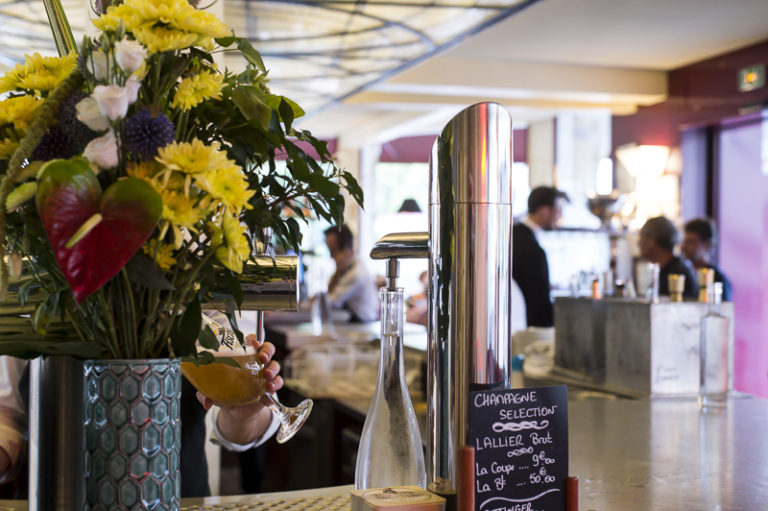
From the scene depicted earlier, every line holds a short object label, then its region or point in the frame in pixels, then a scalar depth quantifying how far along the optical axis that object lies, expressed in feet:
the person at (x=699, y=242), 17.07
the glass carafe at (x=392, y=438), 2.82
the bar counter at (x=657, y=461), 3.36
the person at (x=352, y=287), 20.81
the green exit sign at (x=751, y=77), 21.73
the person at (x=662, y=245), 14.61
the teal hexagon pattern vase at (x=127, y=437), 2.20
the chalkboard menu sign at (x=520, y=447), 2.47
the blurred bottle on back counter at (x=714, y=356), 6.13
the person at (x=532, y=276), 15.31
